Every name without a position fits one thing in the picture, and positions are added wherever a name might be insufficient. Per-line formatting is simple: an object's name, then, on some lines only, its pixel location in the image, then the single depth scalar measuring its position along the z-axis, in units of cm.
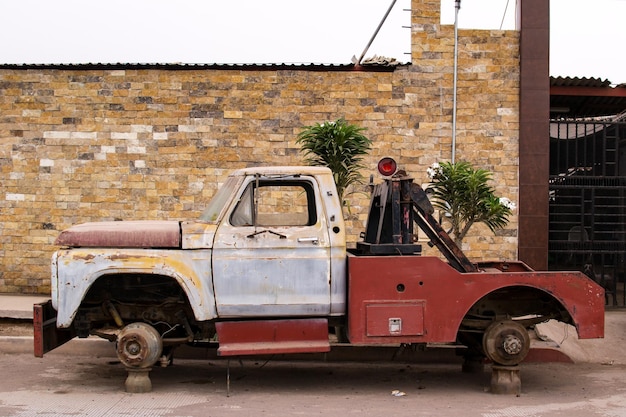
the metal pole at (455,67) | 1098
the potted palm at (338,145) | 874
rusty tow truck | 661
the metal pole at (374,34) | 1104
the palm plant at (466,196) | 860
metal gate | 1127
